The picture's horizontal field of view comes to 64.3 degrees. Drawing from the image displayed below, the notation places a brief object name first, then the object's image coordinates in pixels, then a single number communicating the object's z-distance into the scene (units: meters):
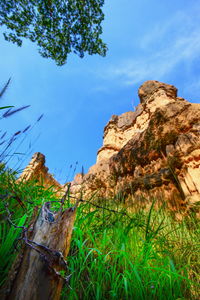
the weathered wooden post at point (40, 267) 0.73
